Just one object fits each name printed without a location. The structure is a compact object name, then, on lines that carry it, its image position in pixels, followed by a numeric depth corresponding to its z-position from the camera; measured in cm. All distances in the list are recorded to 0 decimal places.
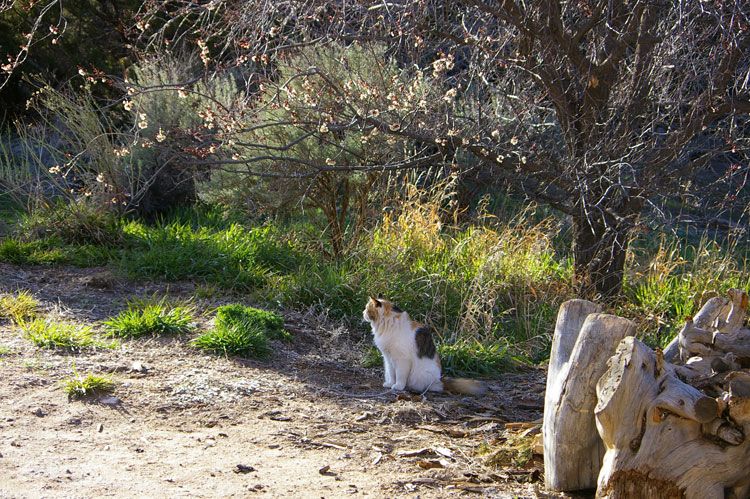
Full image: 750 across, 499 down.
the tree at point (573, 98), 1058
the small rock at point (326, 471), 734
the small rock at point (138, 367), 1006
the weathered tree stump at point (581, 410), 682
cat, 1034
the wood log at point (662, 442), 614
